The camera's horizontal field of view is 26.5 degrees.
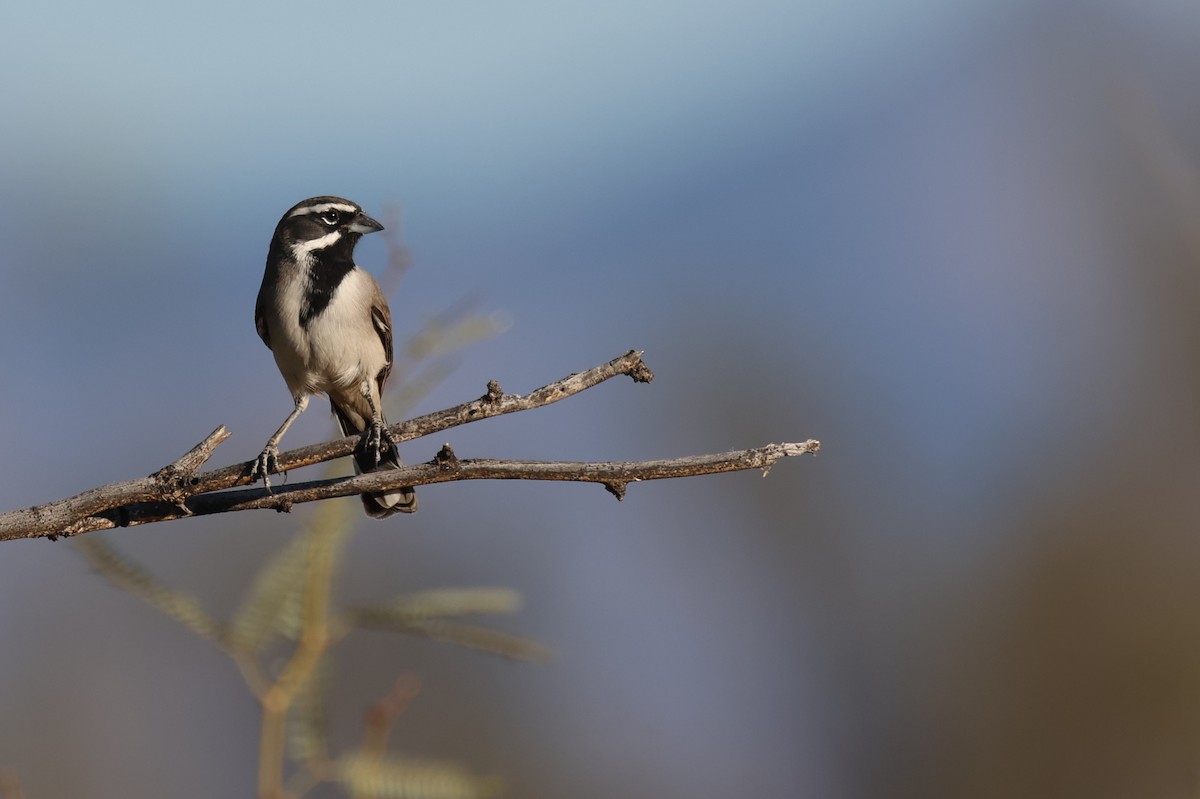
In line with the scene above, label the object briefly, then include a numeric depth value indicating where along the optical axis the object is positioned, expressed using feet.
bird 46.73
